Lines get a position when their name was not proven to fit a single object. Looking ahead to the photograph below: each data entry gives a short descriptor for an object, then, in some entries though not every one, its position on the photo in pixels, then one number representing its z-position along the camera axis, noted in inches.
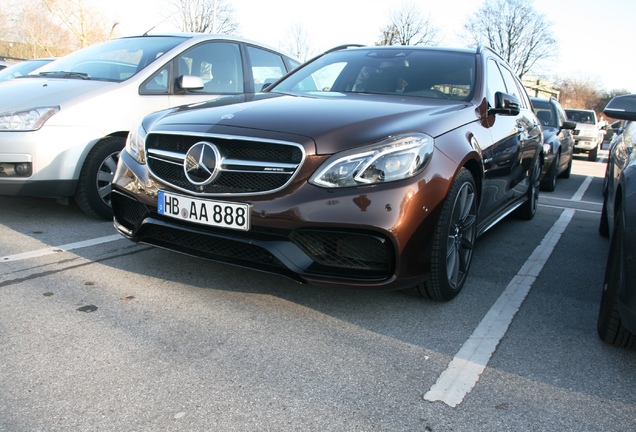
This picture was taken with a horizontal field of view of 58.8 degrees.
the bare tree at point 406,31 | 1640.4
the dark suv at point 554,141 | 313.6
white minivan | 163.5
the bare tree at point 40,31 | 1455.5
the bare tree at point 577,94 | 2450.8
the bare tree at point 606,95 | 2031.3
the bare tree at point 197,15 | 1501.0
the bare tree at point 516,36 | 1966.0
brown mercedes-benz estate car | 104.7
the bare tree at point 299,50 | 1831.9
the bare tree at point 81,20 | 1409.9
